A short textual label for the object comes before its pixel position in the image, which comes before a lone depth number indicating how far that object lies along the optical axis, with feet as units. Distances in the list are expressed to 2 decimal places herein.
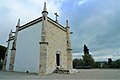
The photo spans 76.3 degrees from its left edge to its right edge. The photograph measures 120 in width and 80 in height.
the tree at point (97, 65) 68.00
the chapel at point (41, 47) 28.89
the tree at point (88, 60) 69.95
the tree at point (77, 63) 68.27
